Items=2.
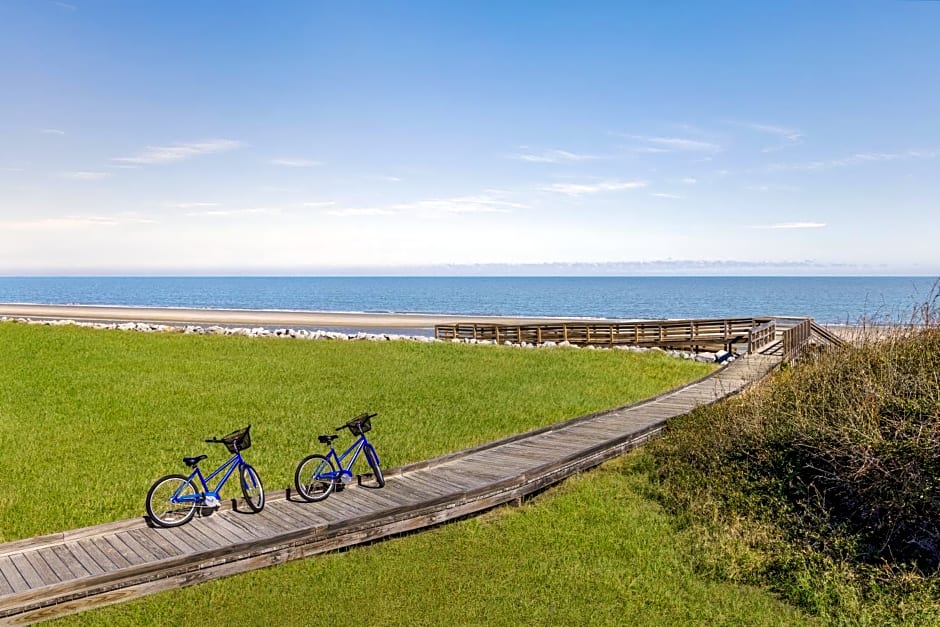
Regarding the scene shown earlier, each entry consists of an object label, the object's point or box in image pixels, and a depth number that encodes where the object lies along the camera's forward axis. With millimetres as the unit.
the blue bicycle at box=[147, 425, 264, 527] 9352
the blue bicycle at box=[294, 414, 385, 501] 10453
